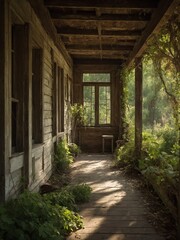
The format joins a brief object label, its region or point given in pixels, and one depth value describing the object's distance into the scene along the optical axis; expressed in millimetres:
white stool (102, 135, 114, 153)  12648
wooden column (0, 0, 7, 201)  3686
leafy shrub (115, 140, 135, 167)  8715
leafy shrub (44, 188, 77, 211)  4756
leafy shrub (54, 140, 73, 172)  8414
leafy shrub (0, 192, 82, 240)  3094
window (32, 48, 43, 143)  6145
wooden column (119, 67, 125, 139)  12562
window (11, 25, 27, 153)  4719
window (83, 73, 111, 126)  13148
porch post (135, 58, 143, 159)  8664
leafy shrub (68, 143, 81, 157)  11011
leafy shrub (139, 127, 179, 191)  4483
